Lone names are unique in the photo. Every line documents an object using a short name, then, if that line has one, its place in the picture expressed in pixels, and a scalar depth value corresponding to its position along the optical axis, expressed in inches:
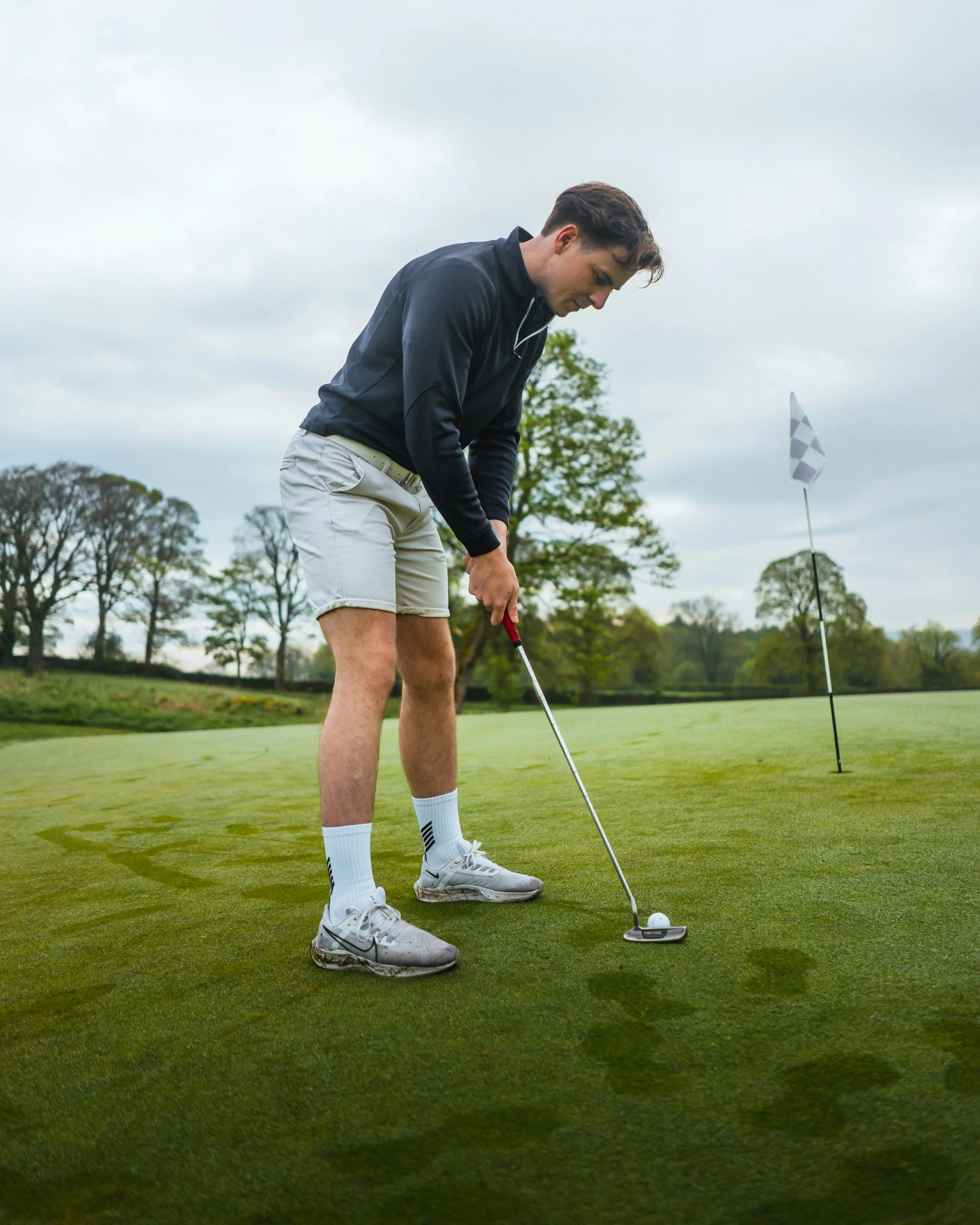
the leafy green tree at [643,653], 1455.5
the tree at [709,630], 1834.4
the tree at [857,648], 1501.0
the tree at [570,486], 832.3
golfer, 72.0
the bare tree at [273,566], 1416.1
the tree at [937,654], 1651.1
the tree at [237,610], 1414.9
